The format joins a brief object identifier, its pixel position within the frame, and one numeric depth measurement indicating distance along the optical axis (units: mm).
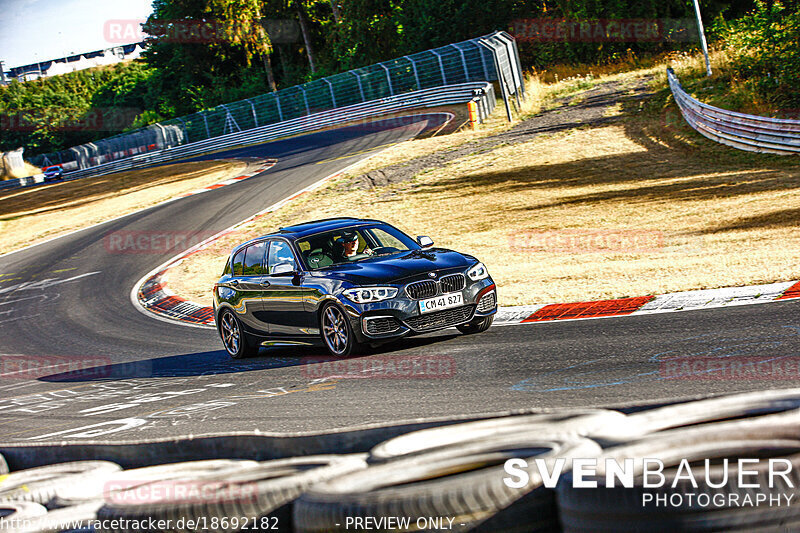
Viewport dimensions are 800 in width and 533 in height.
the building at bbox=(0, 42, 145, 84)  192875
